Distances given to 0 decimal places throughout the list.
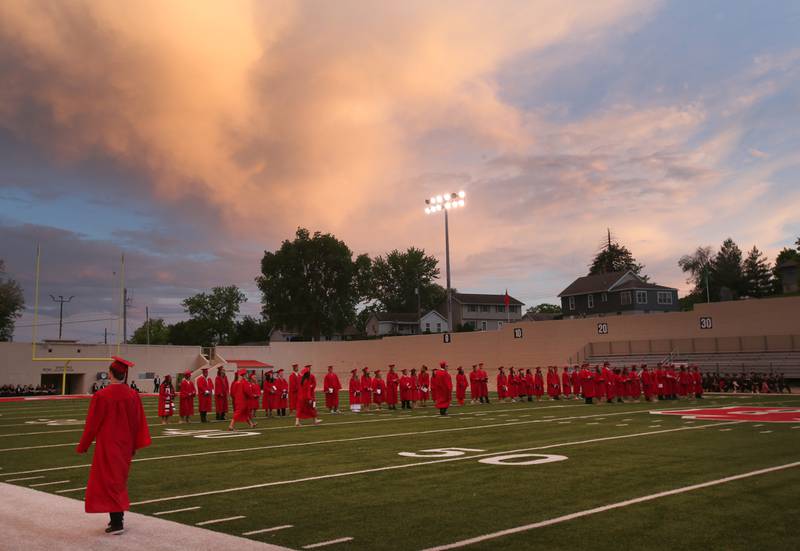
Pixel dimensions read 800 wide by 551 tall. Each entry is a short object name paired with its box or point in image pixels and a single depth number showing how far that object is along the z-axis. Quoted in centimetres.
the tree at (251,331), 10175
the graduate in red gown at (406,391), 2715
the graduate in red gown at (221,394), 2258
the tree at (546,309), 12593
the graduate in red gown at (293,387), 2273
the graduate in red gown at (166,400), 2111
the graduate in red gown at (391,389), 2711
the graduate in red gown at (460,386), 2872
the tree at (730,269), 8631
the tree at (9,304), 6681
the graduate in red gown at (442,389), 2192
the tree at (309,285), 8119
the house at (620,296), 7100
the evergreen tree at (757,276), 8554
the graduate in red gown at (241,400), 1872
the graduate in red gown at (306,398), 1953
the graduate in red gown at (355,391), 2544
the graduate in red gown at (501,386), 3056
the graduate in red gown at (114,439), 660
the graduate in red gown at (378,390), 2620
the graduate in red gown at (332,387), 2447
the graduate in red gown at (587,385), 2734
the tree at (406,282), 10950
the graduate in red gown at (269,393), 2366
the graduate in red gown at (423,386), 2785
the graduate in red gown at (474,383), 2978
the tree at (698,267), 9512
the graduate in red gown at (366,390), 2661
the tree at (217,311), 10306
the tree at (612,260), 10212
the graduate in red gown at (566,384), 3170
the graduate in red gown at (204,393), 2149
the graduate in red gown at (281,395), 2403
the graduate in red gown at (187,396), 2155
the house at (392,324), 9769
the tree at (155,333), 13462
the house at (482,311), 9288
